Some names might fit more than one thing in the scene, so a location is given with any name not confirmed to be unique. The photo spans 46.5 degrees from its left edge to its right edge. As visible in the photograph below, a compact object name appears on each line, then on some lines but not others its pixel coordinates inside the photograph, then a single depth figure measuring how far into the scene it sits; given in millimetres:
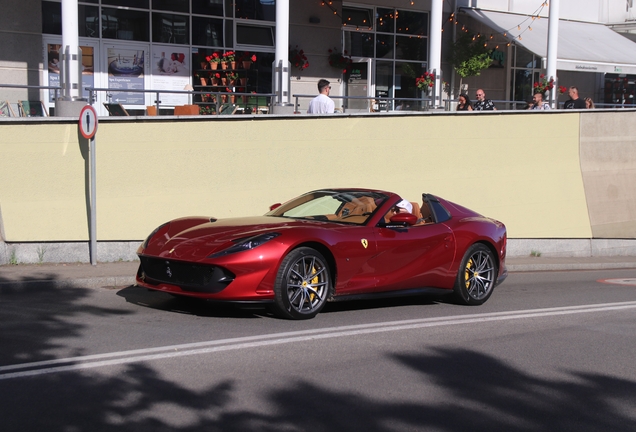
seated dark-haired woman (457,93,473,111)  15909
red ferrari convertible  7027
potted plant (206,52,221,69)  18297
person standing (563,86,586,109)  16984
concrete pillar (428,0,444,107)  17203
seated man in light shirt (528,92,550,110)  16812
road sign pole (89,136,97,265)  10750
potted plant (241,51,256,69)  18750
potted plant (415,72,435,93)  17094
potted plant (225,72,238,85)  18672
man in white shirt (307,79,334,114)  13359
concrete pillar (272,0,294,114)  14164
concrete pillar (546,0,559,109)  20156
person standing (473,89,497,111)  16047
